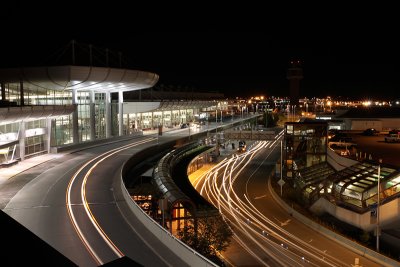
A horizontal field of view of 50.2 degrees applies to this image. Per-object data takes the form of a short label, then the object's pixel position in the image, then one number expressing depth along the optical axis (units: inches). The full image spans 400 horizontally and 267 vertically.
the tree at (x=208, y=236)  674.8
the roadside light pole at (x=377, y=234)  862.5
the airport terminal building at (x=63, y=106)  1375.5
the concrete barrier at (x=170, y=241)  515.8
